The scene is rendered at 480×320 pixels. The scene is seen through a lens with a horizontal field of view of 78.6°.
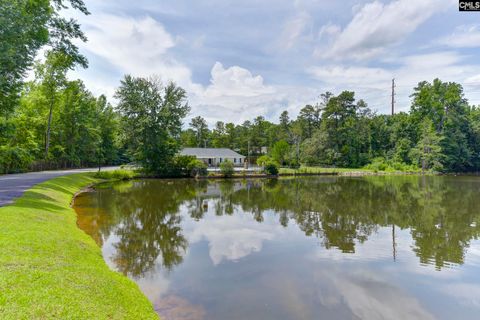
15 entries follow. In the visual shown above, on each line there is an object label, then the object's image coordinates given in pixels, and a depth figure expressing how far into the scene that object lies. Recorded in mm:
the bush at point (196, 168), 39500
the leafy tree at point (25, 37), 11930
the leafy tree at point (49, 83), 35906
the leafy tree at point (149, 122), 37688
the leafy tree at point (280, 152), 56688
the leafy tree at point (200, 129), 78500
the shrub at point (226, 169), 40812
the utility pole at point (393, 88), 70500
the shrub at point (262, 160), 47859
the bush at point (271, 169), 43906
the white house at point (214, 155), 55656
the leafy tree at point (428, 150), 52938
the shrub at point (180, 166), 39062
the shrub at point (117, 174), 32834
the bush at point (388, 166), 56031
